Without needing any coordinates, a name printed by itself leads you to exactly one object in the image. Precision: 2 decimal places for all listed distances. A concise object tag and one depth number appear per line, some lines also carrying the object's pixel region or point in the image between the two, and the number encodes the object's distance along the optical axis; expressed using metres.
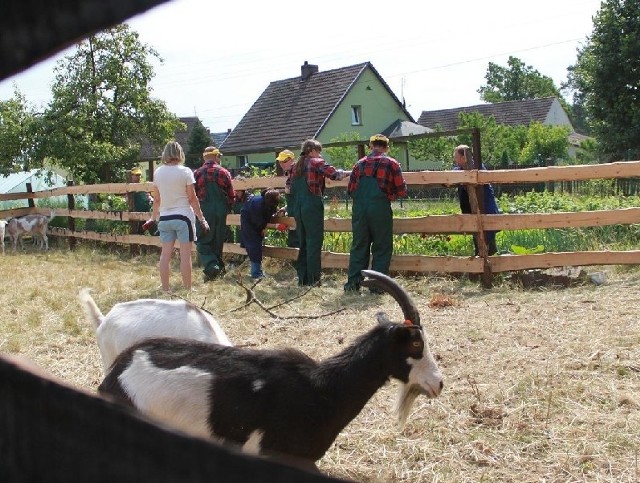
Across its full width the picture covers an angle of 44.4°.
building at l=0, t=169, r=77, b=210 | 21.38
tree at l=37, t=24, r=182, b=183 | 19.95
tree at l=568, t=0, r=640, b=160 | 29.12
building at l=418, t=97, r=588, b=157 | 60.88
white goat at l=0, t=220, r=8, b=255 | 17.64
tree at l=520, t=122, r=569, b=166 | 42.06
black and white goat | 3.48
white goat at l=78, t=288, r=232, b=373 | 4.49
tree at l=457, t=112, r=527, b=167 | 40.66
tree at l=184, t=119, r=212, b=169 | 45.64
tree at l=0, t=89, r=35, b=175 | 20.09
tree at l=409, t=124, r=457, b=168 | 34.28
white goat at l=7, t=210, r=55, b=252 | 18.19
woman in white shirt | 9.22
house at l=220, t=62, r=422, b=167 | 43.06
